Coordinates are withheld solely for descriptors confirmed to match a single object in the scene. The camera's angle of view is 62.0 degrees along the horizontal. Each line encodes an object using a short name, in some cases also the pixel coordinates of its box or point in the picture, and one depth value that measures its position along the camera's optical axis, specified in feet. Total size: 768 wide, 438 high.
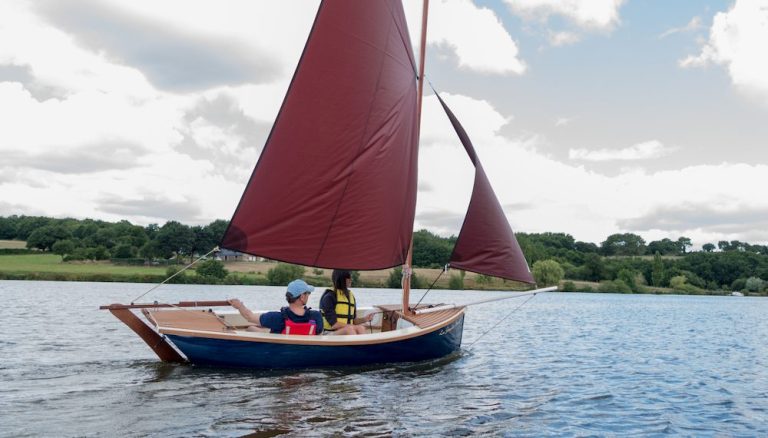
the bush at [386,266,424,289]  237.66
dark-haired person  44.27
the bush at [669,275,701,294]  351.46
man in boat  39.91
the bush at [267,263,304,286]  263.90
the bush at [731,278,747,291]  360.69
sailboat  40.42
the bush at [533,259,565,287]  277.64
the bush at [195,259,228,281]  264.72
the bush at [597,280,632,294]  333.42
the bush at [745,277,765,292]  346.33
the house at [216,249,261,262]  309.83
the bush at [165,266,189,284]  271.20
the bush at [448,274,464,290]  282.36
